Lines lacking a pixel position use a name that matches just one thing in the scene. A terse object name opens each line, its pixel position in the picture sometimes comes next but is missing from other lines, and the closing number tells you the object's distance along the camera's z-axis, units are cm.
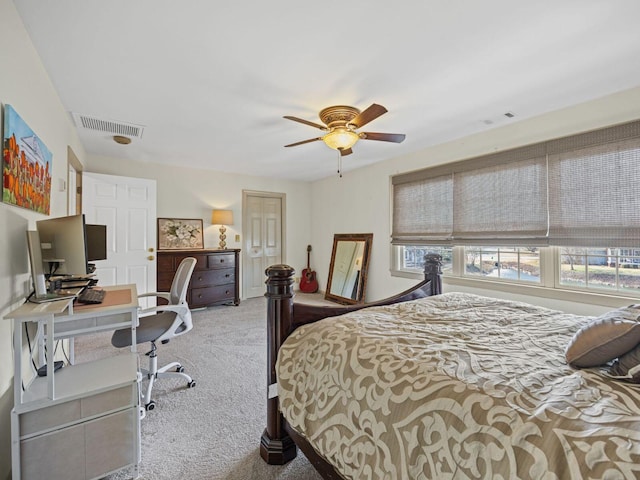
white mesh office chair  218
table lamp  507
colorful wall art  141
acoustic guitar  594
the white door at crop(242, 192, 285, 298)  565
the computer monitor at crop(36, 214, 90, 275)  173
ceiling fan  253
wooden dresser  443
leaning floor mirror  481
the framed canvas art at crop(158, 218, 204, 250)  478
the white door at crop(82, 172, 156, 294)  384
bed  73
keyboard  183
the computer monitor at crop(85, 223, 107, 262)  266
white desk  126
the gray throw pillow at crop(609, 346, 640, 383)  92
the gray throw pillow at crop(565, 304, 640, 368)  99
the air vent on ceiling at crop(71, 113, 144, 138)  295
